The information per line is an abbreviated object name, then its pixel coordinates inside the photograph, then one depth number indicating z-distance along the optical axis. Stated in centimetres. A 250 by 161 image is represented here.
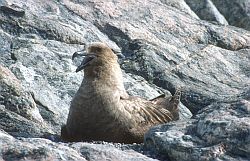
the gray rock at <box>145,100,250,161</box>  1502
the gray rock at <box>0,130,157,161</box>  1462
